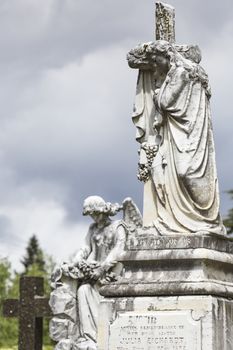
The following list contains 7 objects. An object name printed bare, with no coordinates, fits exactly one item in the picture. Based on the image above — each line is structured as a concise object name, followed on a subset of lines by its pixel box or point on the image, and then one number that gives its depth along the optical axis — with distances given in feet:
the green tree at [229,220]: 120.98
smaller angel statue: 55.01
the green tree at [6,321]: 122.21
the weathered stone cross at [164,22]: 44.70
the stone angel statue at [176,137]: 41.93
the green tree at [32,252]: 229.70
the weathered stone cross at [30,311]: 67.10
